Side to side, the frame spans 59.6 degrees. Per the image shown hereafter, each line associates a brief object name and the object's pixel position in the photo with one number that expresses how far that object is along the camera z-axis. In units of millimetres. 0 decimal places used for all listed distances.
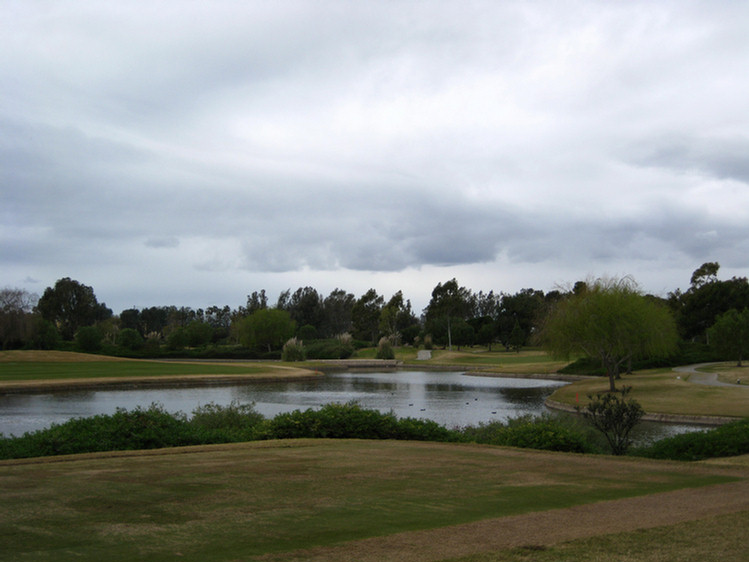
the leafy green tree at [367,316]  139250
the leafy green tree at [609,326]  40250
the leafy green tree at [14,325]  87500
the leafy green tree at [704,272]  96875
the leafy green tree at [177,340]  111750
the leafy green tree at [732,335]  53375
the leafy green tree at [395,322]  127562
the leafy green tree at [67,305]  129875
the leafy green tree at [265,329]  105250
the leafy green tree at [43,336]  92275
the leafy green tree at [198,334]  115812
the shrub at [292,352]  84625
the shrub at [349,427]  16750
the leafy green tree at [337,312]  152950
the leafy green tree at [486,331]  109562
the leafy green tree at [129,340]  103125
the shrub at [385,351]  92250
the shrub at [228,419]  20531
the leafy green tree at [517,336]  102750
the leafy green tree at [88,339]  97625
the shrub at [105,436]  13672
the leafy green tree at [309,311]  145875
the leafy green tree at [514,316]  107812
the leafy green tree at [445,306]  118800
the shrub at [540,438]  15086
